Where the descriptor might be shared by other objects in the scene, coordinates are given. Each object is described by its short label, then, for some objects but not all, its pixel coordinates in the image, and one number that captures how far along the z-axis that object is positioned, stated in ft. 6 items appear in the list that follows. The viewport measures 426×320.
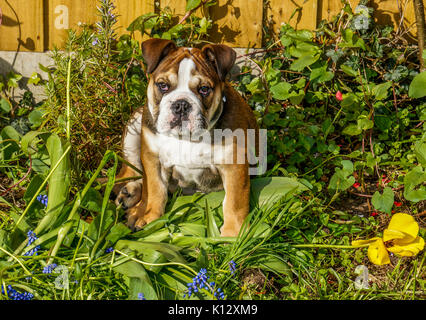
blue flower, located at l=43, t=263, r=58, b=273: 7.60
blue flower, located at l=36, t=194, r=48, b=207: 9.02
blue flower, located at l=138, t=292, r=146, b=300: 7.25
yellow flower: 8.49
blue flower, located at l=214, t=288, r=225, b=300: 7.56
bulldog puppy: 9.17
